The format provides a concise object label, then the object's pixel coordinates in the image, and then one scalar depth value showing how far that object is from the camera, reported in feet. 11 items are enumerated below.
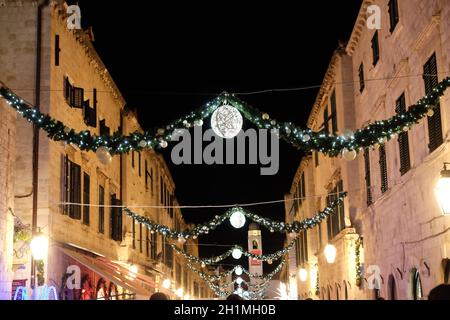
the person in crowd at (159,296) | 26.59
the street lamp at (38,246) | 57.57
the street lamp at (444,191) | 40.68
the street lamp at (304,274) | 132.26
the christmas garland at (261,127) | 40.16
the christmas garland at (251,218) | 81.97
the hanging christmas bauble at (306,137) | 42.37
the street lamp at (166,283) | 123.35
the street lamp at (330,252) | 84.99
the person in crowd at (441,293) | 17.24
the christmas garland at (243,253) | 113.19
